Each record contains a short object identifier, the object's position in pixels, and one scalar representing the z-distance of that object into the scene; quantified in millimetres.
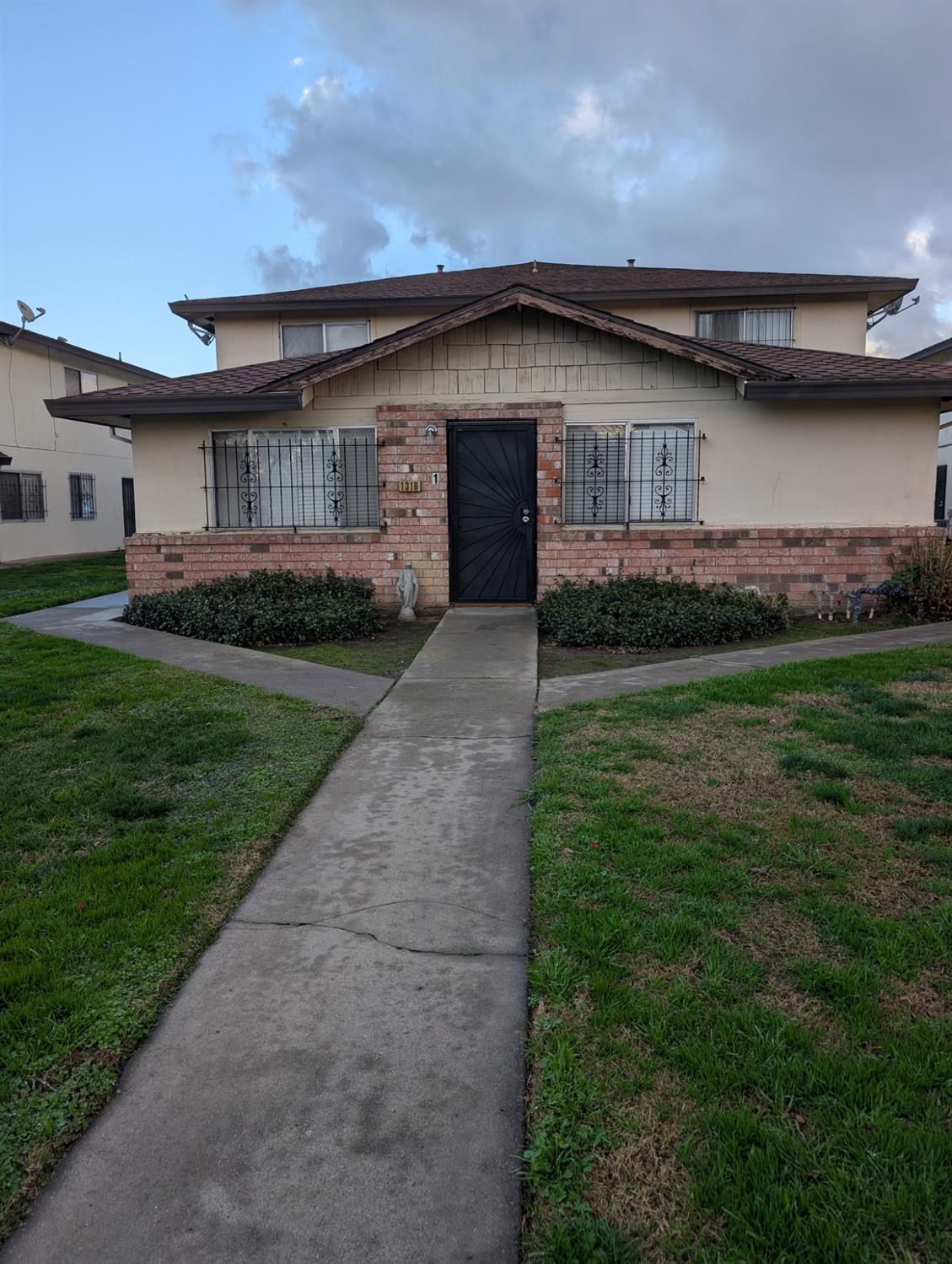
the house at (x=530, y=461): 11141
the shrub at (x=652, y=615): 9375
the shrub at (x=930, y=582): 10648
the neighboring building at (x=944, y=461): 21547
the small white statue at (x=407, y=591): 11172
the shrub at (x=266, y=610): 9789
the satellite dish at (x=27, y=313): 19344
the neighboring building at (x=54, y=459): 20969
